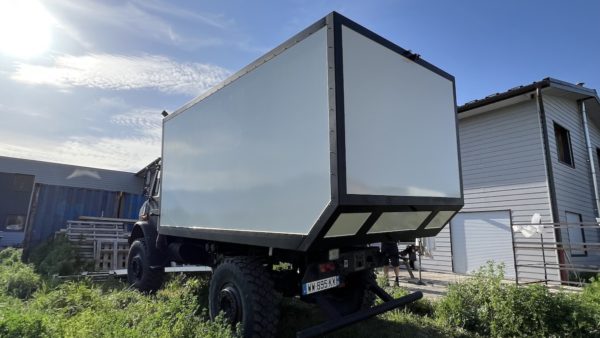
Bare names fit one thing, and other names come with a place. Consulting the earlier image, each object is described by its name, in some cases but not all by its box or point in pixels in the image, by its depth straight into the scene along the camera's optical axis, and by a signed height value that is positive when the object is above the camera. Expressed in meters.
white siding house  9.48 +1.85
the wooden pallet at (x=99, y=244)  10.22 -0.35
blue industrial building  14.12 +3.01
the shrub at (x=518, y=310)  4.30 -0.94
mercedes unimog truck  3.25 +0.73
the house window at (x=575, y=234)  9.65 +0.18
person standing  4.65 -0.22
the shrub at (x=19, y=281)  6.43 -1.00
